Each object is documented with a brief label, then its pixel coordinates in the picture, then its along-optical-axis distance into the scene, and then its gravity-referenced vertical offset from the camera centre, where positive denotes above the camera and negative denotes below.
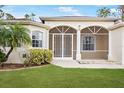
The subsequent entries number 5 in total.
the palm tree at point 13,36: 6.08 +0.52
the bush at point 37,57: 6.53 -0.87
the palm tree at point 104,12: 13.58 +4.54
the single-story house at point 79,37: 7.41 +0.62
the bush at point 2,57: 6.29 -0.83
